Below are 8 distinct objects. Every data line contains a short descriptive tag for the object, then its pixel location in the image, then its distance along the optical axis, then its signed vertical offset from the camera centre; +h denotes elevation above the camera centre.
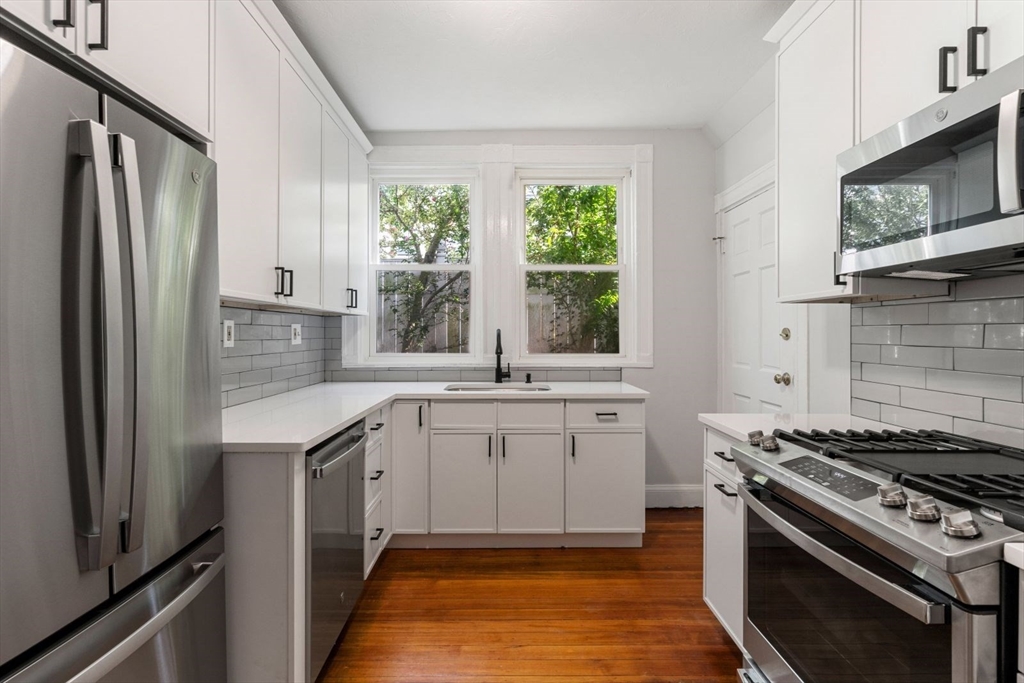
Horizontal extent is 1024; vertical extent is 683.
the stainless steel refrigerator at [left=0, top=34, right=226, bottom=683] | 0.80 -0.07
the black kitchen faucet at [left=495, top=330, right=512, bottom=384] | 3.35 -0.22
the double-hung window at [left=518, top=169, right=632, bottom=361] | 3.59 +0.53
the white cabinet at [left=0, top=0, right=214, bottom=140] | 0.95 +0.66
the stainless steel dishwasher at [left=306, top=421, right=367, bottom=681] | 1.60 -0.70
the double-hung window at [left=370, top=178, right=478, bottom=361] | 3.59 +0.49
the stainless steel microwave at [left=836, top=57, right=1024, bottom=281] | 1.00 +0.35
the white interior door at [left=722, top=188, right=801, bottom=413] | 2.69 +0.11
